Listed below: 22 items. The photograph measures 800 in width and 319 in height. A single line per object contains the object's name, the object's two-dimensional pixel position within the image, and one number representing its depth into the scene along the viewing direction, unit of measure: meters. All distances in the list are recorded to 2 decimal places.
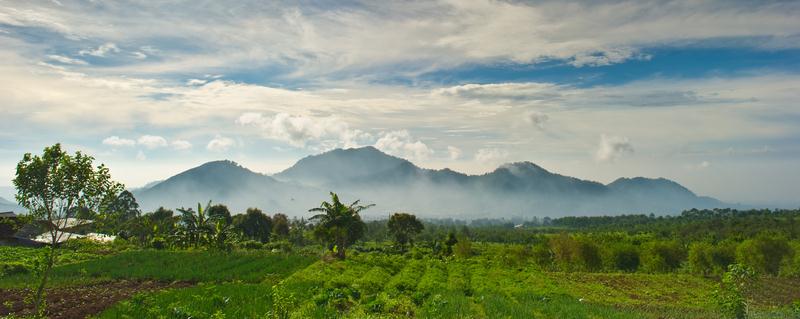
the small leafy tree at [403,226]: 93.29
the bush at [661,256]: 68.75
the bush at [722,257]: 68.81
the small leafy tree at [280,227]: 104.49
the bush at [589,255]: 69.62
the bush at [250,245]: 72.81
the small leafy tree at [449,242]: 83.62
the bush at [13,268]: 35.35
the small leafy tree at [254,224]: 98.31
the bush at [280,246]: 71.53
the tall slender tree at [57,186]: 15.20
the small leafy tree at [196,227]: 64.06
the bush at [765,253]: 66.19
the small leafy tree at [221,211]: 91.66
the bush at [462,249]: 77.13
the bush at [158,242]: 69.08
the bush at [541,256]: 74.44
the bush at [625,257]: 71.75
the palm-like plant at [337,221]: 55.44
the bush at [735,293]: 19.73
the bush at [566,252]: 70.00
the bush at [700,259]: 68.81
